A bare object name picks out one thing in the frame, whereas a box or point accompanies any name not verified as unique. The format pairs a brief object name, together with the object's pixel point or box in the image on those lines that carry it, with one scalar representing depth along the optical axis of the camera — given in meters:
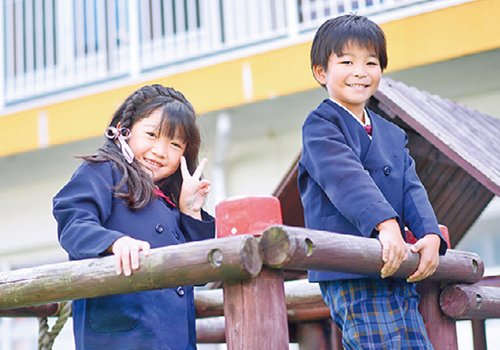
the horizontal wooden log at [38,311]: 3.77
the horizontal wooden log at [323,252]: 2.37
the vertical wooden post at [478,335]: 4.55
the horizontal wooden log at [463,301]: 3.19
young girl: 2.93
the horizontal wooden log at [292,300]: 4.00
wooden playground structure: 2.38
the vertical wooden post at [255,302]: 2.39
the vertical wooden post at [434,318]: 3.21
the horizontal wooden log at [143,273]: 2.37
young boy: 2.83
